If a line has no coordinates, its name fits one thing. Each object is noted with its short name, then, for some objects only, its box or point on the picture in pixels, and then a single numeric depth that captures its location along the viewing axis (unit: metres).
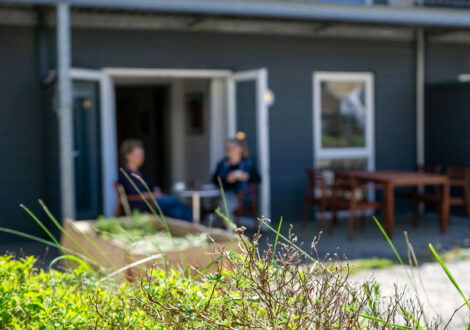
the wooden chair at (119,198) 11.98
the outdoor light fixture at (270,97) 16.81
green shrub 3.51
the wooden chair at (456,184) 15.55
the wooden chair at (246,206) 14.16
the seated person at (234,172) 14.31
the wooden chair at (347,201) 14.22
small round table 12.98
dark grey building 13.85
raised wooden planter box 5.78
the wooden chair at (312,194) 15.19
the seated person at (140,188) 11.92
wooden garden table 14.25
